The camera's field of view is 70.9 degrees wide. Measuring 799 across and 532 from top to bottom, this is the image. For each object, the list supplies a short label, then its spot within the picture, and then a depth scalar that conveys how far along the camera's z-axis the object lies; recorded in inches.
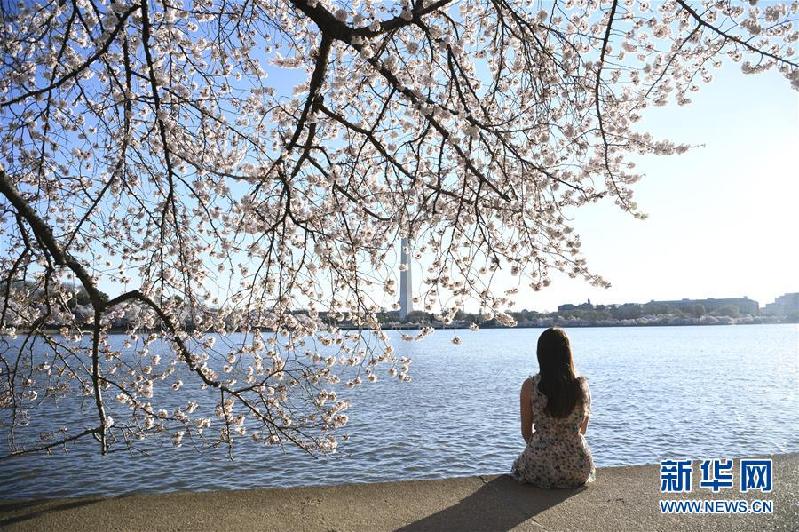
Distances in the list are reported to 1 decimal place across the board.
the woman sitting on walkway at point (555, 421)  177.3
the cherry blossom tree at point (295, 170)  191.2
